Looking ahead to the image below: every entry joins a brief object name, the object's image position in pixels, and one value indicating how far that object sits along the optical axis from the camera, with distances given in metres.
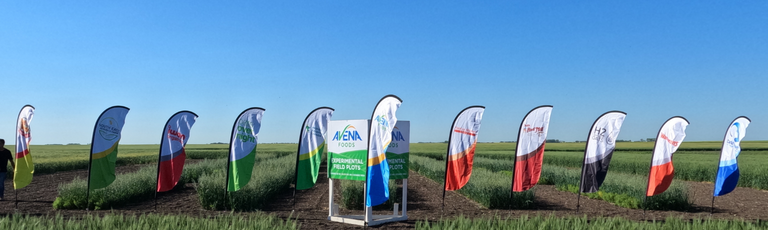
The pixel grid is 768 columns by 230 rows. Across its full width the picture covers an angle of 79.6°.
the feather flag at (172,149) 11.02
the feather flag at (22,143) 12.20
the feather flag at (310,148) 10.17
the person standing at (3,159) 12.57
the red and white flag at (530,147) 10.09
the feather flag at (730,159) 11.41
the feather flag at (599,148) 10.53
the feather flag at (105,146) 11.10
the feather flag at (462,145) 9.67
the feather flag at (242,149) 10.54
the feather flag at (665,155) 10.86
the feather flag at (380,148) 8.46
